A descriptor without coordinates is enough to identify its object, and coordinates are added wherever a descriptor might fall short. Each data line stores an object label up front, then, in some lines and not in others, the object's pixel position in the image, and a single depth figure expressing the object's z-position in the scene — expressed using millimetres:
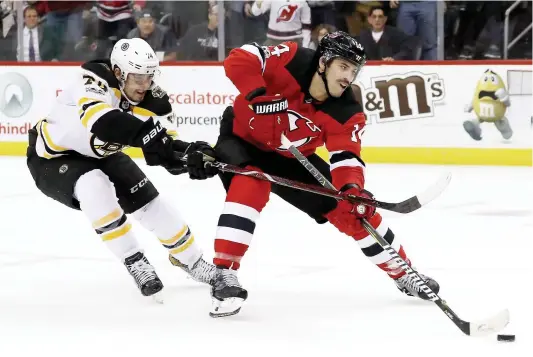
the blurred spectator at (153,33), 14887
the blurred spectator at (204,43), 14698
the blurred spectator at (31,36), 15214
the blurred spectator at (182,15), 14785
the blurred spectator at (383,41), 13766
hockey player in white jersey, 6122
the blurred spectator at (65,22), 15295
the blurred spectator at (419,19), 13926
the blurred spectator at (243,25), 14560
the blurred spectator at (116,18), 15077
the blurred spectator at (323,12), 14239
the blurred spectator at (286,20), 14261
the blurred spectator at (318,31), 14181
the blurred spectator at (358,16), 14166
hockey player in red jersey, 6034
